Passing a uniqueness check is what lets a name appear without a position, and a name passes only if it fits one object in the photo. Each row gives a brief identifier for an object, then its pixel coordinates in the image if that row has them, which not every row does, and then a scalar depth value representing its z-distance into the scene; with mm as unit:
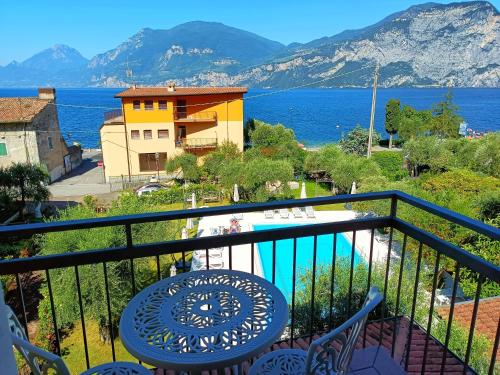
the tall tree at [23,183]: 15484
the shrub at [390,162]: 24084
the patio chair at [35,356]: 1065
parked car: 20059
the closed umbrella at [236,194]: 17794
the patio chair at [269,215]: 15508
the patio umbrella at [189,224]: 14681
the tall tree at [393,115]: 36188
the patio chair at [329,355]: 1197
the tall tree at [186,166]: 21812
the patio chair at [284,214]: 15445
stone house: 21422
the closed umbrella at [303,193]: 18038
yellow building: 24156
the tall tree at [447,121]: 32500
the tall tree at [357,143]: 32344
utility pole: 21061
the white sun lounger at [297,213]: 15643
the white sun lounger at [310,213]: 15766
